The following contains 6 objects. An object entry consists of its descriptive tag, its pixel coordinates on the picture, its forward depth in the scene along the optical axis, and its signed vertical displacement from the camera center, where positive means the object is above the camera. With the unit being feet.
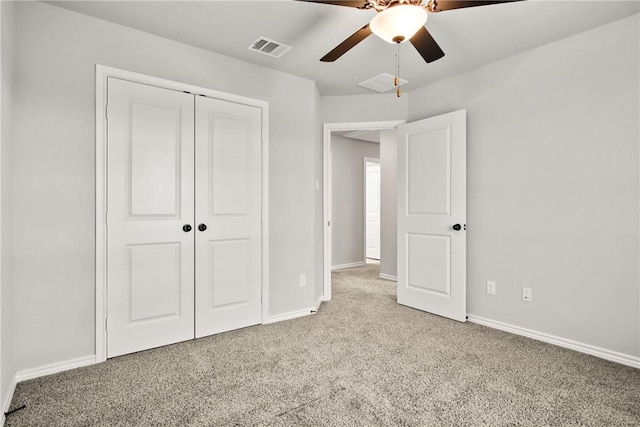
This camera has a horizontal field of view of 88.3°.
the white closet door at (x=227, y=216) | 9.09 -0.07
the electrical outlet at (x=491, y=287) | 10.03 -2.25
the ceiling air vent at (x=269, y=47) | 8.64 +4.53
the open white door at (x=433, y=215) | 10.48 -0.04
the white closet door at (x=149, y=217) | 7.84 -0.08
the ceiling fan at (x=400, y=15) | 5.32 +3.30
